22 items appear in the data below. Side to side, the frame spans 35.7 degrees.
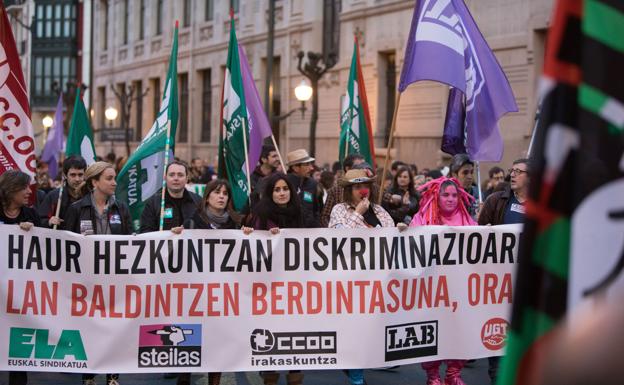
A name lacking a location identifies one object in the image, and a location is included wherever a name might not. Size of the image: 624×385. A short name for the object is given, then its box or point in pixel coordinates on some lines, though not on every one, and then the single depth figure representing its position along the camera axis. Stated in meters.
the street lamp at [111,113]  33.35
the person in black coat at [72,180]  8.41
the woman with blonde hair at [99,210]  6.98
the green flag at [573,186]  2.41
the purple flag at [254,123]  9.92
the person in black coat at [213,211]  6.97
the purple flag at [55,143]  18.89
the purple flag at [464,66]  8.14
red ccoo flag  8.37
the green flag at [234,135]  9.32
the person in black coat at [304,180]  10.33
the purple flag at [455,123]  8.80
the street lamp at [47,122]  34.29
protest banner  6.43
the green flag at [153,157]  8.73
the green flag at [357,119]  13.30
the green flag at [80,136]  11.03
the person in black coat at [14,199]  6.60
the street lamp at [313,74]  20.05
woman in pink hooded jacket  6.84
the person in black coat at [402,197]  10.39
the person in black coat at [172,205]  7.45
